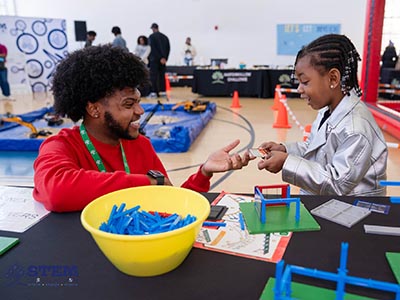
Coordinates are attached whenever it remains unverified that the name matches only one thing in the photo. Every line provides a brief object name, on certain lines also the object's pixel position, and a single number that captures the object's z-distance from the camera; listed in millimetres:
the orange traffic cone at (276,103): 6701
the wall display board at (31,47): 8938
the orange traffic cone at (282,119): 5145
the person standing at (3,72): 8125
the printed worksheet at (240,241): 812
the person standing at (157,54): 8281
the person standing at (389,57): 7797
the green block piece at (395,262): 720
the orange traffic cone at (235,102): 7063
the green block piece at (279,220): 913
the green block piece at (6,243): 844
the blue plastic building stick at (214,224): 949
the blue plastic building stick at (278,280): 567
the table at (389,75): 7453
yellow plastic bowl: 677
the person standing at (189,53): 11134
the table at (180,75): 10909
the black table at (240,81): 8367
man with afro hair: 1275
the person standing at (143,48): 8577
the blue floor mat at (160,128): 4035
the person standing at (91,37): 9072
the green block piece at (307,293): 649
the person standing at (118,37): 8469
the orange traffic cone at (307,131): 3596
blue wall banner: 10453
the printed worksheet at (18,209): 985
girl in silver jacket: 1286
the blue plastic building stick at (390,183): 922
